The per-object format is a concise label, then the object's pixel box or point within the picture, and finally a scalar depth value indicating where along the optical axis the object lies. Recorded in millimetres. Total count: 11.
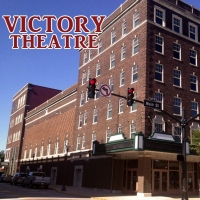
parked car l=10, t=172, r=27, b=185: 40038
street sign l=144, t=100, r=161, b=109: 17983
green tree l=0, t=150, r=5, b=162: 114250
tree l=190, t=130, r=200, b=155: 26136
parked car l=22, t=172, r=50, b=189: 33781
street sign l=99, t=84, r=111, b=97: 17062
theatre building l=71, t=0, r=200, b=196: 28625
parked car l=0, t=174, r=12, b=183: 49081
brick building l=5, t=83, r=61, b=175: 72438
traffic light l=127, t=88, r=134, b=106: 16938
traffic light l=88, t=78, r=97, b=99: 15481
